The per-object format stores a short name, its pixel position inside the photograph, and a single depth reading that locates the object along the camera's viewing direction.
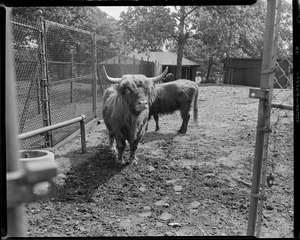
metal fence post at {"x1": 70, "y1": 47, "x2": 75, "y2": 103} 6.23
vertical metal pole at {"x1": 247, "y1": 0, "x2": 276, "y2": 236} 1.42
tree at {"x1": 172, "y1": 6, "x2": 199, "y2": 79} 13.98
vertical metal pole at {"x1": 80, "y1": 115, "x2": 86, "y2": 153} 4.31
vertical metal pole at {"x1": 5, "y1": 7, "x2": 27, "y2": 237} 0.63
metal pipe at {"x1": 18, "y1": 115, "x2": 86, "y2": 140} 2.35
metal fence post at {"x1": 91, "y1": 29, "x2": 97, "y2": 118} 6.99
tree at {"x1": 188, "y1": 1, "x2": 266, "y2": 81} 10.10
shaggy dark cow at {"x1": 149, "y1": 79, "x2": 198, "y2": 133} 6.38
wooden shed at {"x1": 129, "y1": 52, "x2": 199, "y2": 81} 25.61
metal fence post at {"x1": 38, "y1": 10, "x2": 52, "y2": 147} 4.24
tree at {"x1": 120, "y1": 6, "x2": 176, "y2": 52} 12.26
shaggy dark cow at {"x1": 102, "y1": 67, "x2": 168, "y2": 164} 3.52
